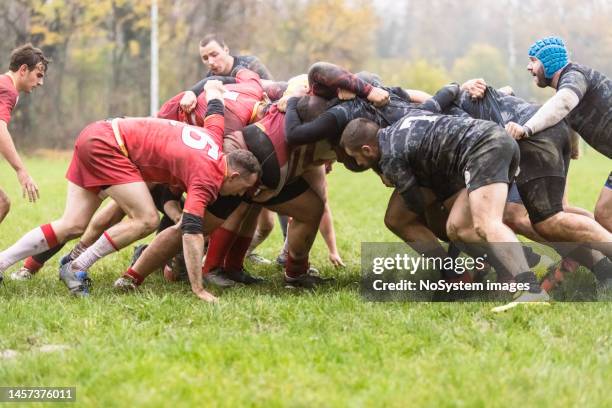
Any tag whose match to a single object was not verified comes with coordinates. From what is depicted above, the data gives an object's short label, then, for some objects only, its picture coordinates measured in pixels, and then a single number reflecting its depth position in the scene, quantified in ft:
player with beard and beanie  40.60
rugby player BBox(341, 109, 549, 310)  34.71
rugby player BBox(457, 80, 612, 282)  38.47
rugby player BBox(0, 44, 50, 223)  44.20
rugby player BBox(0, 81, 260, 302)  37.60
